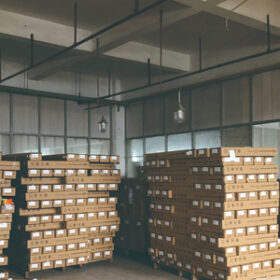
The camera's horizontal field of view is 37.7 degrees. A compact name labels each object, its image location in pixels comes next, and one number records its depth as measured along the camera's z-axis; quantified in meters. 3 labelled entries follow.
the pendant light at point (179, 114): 7.95
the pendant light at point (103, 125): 11.23
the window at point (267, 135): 10.18
